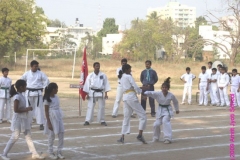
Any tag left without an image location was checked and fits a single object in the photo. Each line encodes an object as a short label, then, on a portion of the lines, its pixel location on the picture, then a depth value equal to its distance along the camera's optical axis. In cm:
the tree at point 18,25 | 5772
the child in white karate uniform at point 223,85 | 2298
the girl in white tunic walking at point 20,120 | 1023
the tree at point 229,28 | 5501
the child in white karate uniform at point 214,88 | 2344
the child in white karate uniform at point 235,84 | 2248
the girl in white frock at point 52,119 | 1039
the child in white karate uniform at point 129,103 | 1246
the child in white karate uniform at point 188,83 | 2369
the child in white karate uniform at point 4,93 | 1608
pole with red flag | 1744
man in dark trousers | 1736
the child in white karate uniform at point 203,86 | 2356
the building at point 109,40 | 12494
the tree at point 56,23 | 15150
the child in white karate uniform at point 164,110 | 1256
